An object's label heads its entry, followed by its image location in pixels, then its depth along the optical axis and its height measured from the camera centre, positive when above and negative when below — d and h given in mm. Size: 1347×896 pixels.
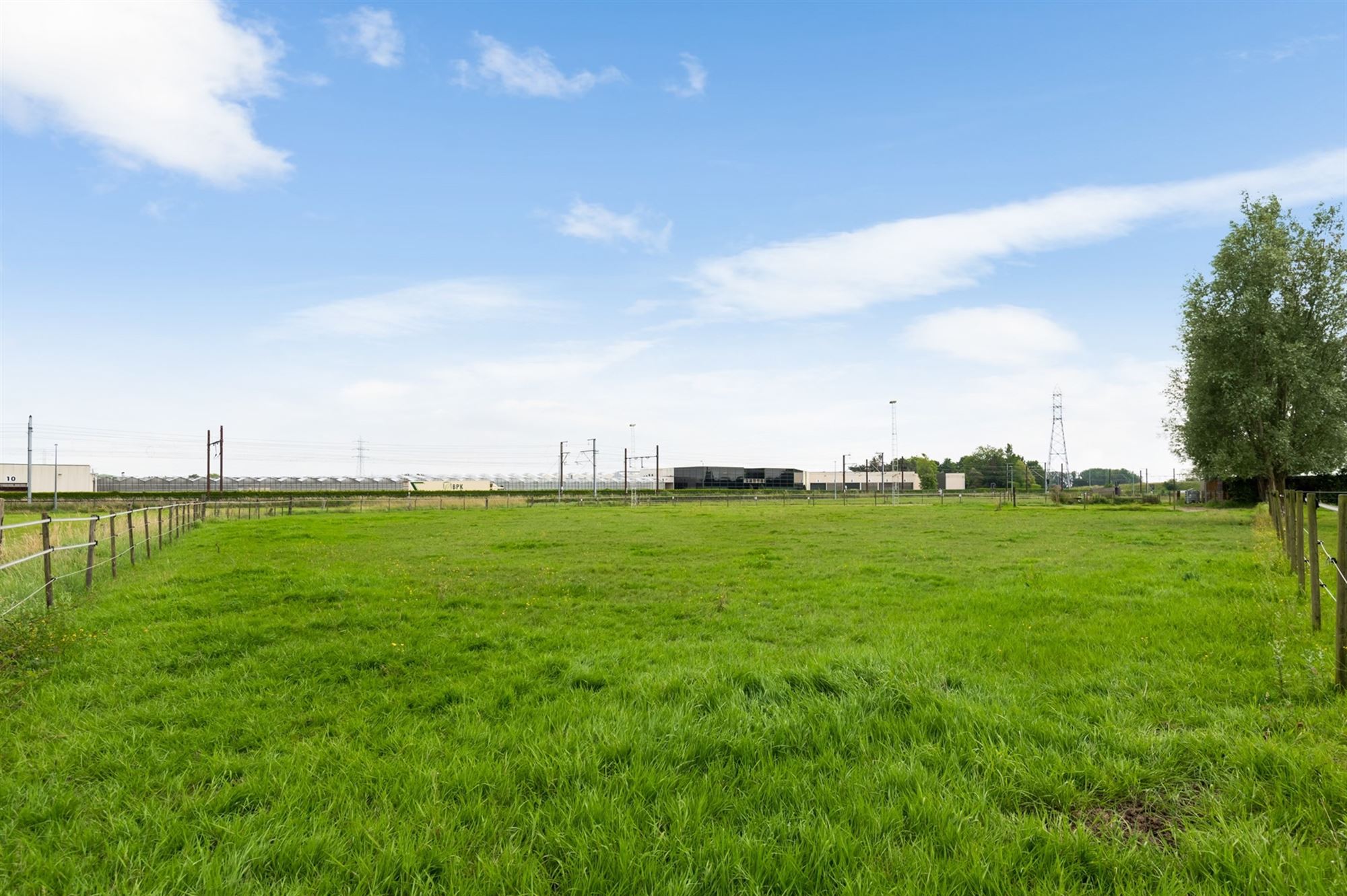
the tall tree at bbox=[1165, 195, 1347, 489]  29375 +5360
